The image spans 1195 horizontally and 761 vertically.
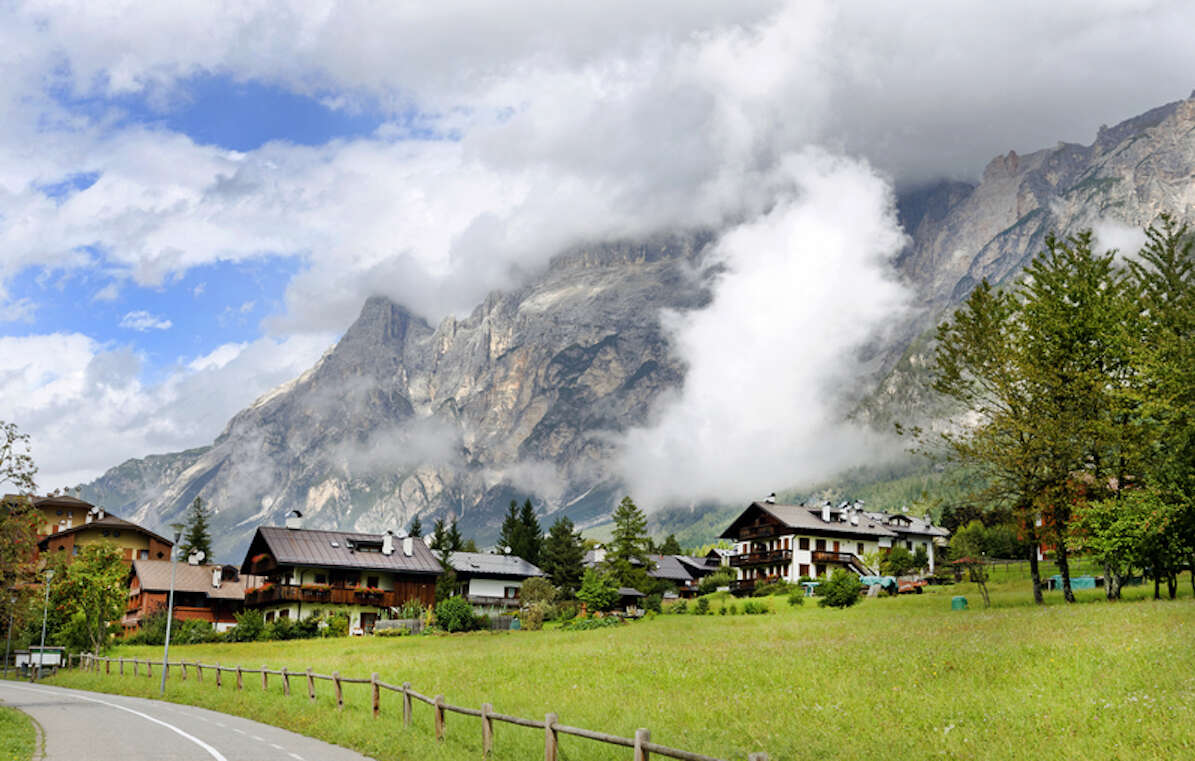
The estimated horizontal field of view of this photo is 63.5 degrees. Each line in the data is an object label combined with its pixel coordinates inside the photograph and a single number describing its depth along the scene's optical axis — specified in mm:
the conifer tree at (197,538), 130125
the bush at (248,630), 75875
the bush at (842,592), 62906
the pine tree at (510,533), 125250
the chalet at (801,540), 103875
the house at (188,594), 96575
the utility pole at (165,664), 38125
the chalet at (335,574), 85250
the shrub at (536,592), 86438
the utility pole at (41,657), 54197
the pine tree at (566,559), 99625
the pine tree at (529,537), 125375
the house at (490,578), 101938
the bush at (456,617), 70750
